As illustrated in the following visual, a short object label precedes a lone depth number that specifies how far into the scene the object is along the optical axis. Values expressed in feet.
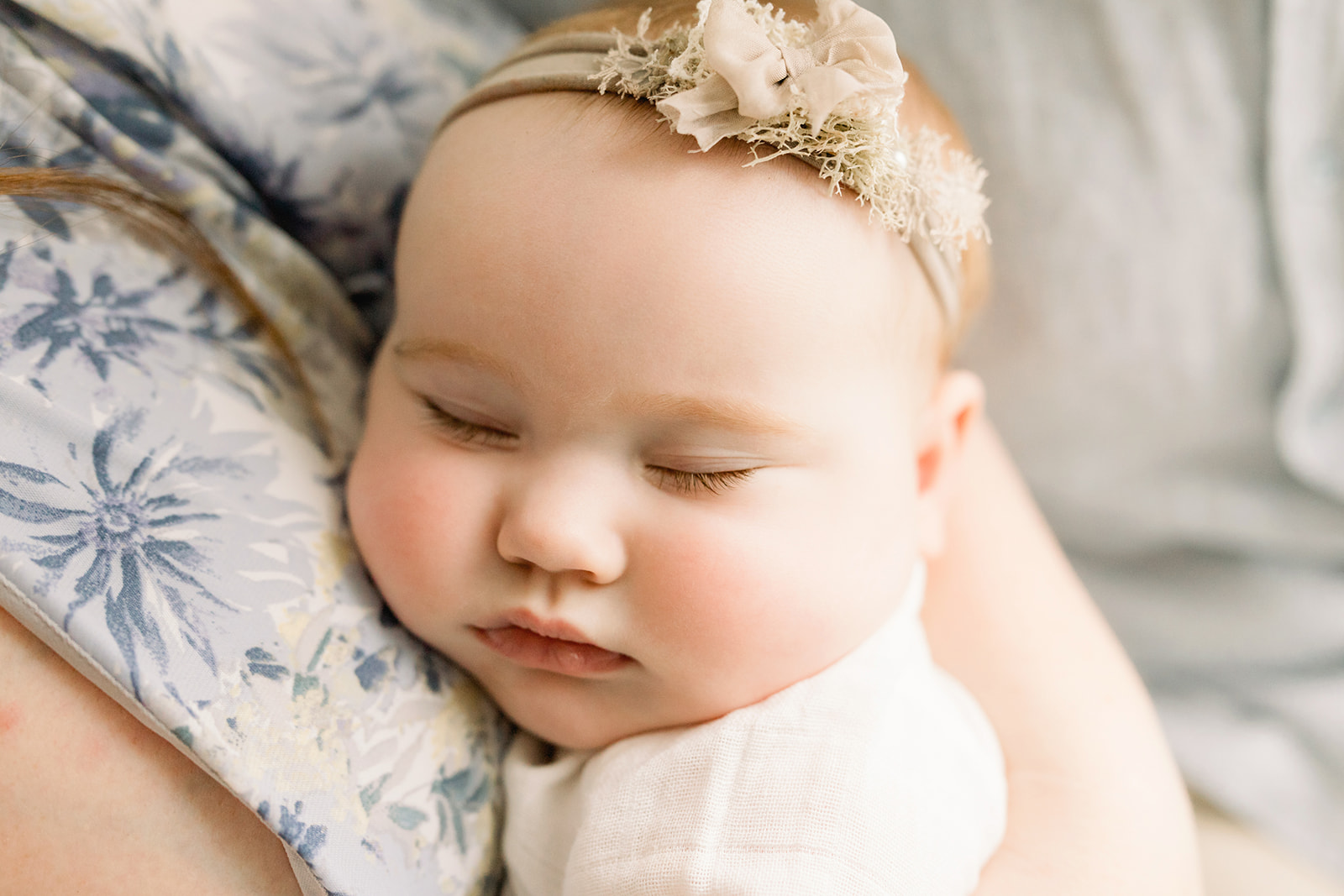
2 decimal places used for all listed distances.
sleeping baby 1.26
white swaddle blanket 1.24
